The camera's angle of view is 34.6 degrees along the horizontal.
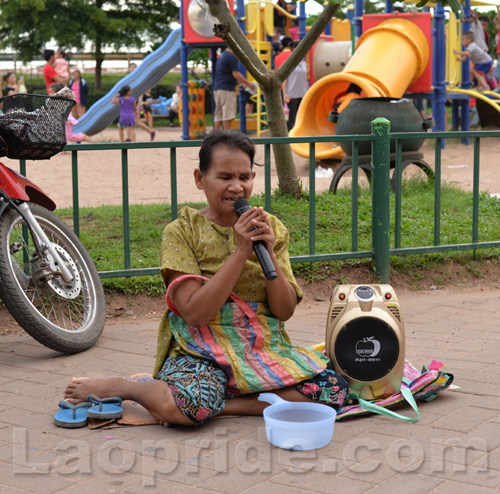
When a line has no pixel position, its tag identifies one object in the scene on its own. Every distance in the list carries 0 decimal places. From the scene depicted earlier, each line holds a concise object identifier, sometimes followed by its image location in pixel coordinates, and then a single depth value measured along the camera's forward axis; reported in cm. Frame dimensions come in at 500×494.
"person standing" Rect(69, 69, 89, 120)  2030
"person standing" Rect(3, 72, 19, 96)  2327
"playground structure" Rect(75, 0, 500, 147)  1177
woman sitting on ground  306
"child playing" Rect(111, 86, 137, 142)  1612
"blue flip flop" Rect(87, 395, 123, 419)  308
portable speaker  325
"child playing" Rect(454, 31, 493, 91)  1468
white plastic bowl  280
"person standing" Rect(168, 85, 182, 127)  2368
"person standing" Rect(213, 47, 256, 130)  1429
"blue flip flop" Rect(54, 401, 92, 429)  309
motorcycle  405
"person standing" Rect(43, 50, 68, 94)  1747
